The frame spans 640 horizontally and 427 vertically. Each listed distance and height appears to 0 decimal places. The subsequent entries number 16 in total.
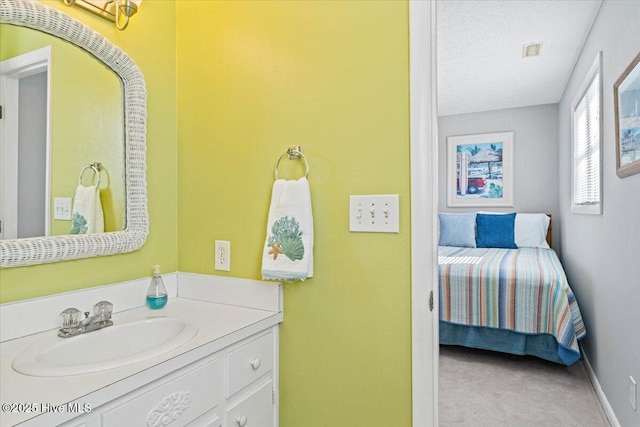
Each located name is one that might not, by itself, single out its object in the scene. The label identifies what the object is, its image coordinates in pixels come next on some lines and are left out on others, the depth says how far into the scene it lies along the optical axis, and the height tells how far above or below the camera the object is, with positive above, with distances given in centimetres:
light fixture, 129 +72
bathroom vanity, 78 -36
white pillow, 452 -16
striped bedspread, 271 -61
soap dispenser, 141 -28
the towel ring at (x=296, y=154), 133 +22
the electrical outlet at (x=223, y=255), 148 -15
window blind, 267 +56
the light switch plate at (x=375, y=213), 120 +1
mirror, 111 +28
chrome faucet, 111 -31
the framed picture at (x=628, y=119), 169 +47
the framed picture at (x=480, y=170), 492 +62
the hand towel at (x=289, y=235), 127 -6
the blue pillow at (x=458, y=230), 441 -15
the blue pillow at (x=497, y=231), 438 -16
